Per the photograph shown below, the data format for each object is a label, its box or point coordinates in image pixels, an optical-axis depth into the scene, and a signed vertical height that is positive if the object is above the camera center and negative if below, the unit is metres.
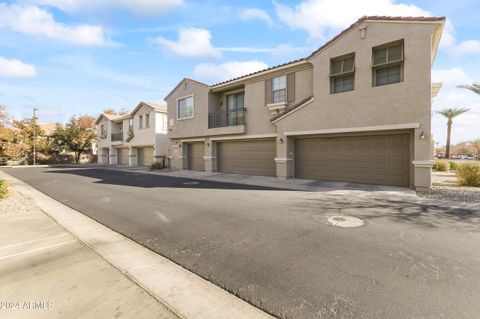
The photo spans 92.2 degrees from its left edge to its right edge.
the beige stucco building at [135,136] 24.47 +2.05
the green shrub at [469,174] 10.55 -0.94
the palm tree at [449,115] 31.54 +5.52
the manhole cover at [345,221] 5.61 -1.70
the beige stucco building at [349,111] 9.64 +2.20
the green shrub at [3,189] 8.49 -1.37
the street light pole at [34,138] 33.21 +2.15
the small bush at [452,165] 19.05 -0.90
